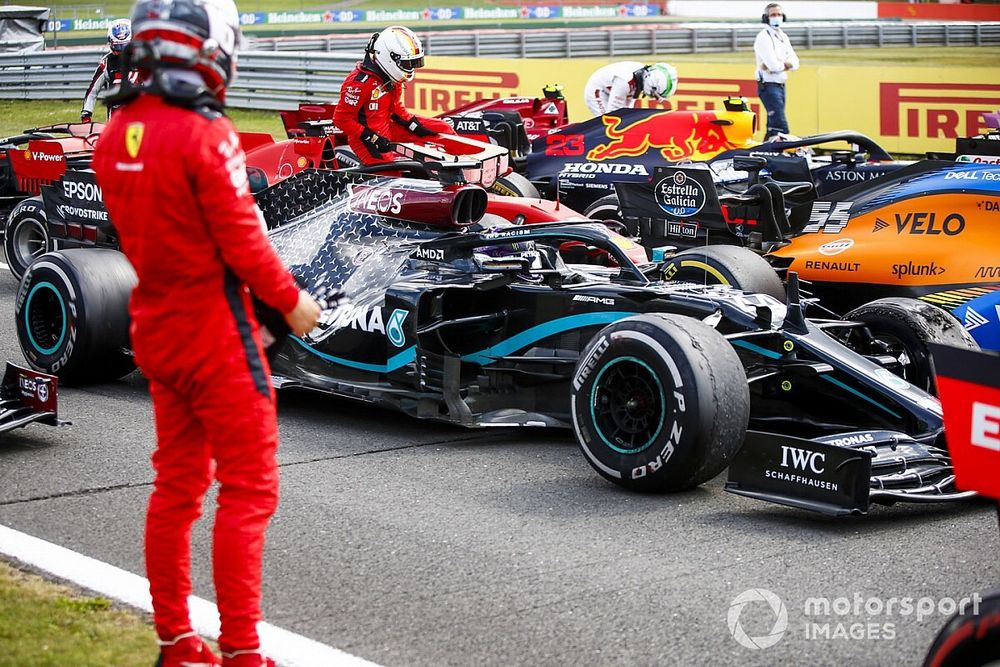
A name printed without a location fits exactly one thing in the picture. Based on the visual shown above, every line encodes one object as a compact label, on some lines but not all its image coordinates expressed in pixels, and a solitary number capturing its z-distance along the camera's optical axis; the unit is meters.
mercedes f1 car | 5.69
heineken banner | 32.03
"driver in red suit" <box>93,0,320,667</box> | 3.63
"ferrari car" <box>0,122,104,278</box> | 11.65
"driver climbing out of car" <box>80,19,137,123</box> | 13.10
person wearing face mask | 18.05
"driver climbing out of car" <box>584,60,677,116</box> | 14.62
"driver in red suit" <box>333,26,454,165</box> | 11.56
